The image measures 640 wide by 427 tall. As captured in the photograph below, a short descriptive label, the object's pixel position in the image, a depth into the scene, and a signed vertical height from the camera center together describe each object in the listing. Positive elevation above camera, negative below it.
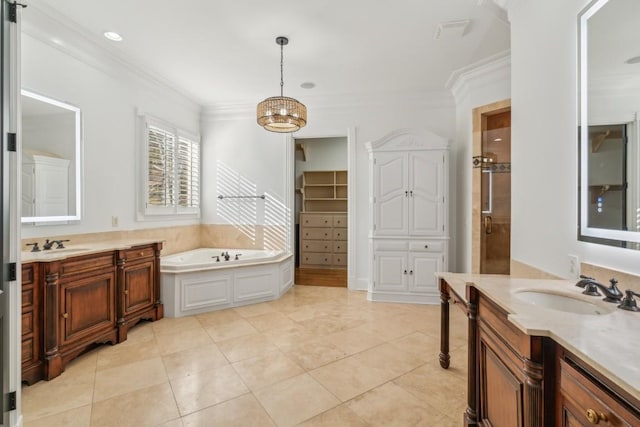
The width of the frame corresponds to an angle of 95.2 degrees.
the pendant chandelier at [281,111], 2.85 +1.00
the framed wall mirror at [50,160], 2.42 +0.46
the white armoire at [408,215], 3.79 -0.04
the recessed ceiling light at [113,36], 2.81 +1.72
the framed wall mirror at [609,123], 1.19 +0.39
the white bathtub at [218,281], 3.36 -0.86
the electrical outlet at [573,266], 1.48 -0.28
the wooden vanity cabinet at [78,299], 2.05 -0.72
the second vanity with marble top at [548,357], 0.69 -0.43
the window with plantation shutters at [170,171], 3.76 +0.59
